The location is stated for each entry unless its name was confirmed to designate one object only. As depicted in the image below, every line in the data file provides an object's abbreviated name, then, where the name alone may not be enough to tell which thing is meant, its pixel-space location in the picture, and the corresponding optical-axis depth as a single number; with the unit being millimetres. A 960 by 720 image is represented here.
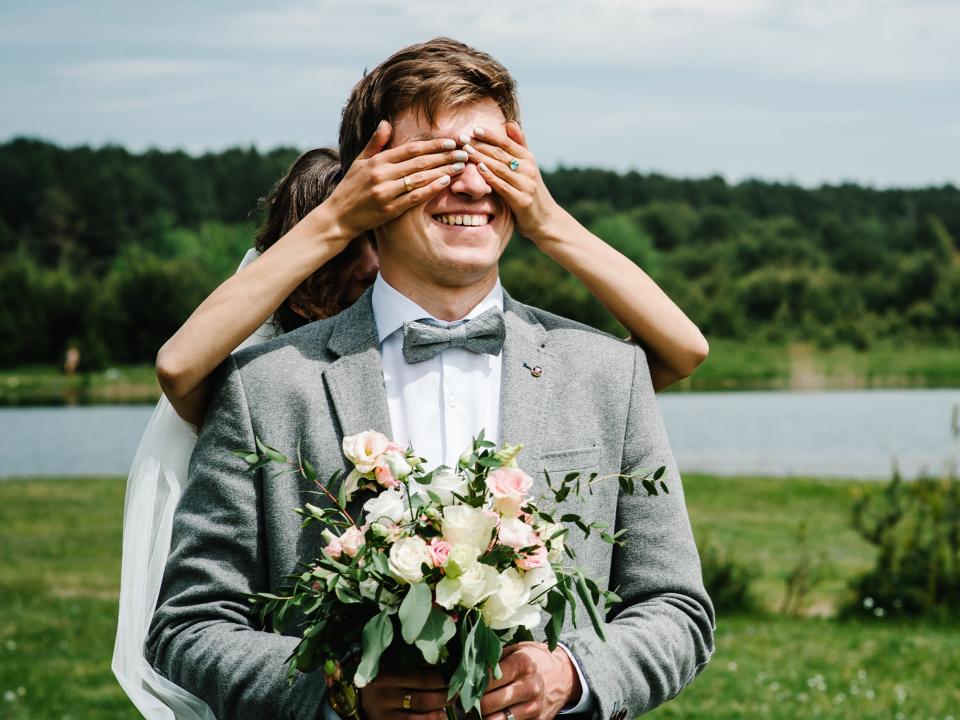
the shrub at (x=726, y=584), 10742
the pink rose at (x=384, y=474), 2566
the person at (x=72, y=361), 54656
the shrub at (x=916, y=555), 10133
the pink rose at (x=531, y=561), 2305
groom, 2725
